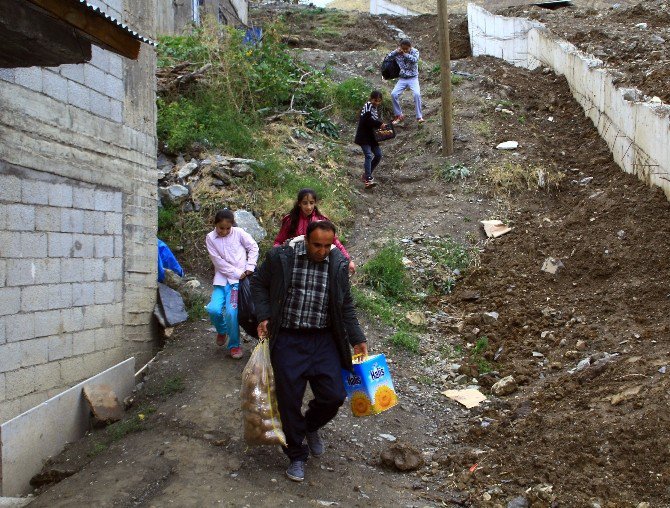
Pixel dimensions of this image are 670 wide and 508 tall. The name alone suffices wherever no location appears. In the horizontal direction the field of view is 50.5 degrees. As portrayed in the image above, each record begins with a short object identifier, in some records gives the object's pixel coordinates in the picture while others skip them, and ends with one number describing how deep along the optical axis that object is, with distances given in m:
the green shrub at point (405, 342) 7.41
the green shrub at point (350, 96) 13.88
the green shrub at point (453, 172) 11.22
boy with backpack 12.83
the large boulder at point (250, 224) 8.78
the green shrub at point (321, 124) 12.91
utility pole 11.41
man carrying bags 4.55
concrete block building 4.95
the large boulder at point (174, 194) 9.20
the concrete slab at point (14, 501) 4.82
